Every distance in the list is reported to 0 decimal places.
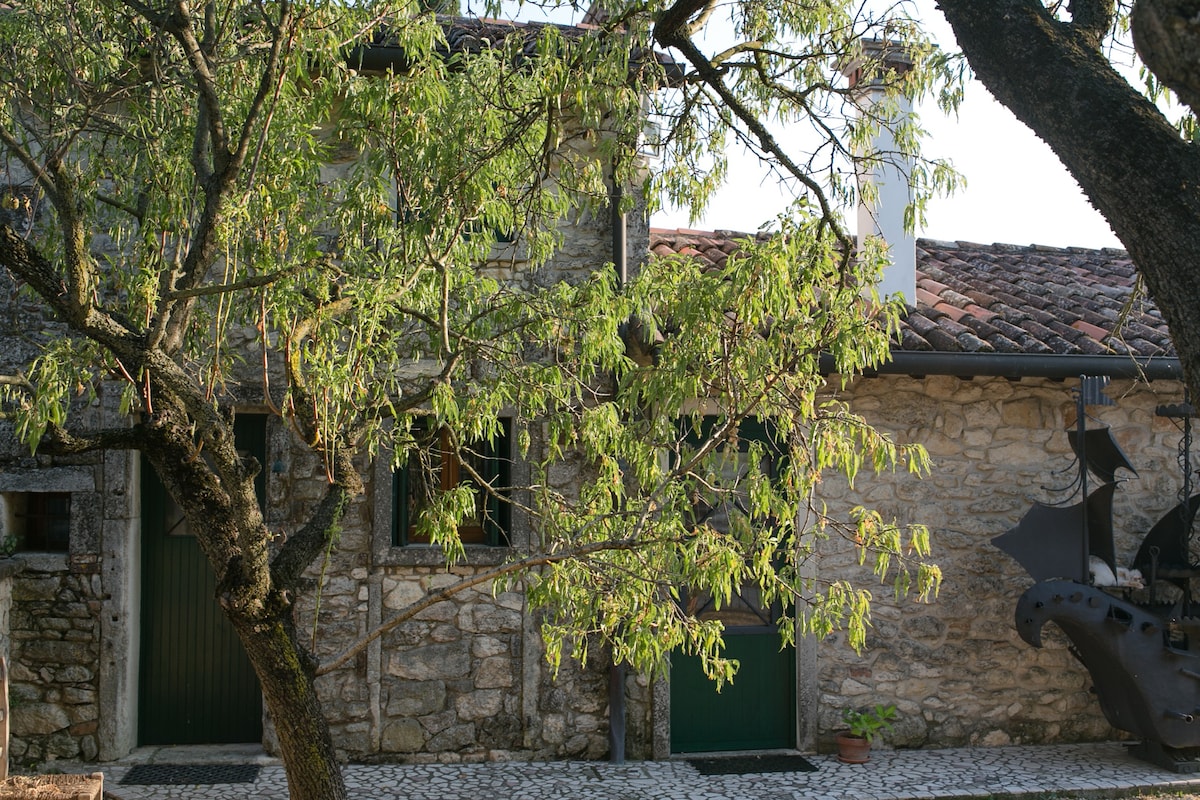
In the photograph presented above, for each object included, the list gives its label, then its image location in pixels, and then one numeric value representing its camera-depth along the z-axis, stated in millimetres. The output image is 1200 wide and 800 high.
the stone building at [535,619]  6750
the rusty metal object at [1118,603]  6836
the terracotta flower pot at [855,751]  6980
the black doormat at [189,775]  6348
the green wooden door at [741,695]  7305
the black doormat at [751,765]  6875
